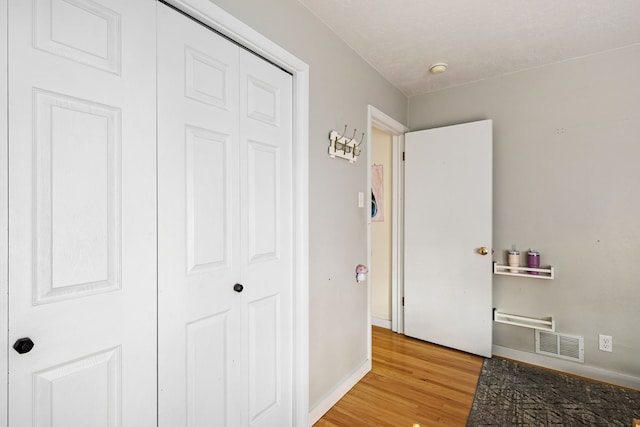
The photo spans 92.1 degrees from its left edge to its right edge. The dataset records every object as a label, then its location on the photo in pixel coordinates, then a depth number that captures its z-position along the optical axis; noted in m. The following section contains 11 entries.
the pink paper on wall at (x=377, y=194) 3.42
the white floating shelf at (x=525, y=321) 2.44
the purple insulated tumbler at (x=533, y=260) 2.48
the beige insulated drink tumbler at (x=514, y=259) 2.56
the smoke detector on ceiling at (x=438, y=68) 2.43
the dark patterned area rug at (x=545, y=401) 1.84
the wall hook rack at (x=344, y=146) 1.95
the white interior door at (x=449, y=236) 2.64
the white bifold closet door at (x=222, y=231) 1.15
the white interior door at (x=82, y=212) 0.82
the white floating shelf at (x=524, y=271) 2.41
